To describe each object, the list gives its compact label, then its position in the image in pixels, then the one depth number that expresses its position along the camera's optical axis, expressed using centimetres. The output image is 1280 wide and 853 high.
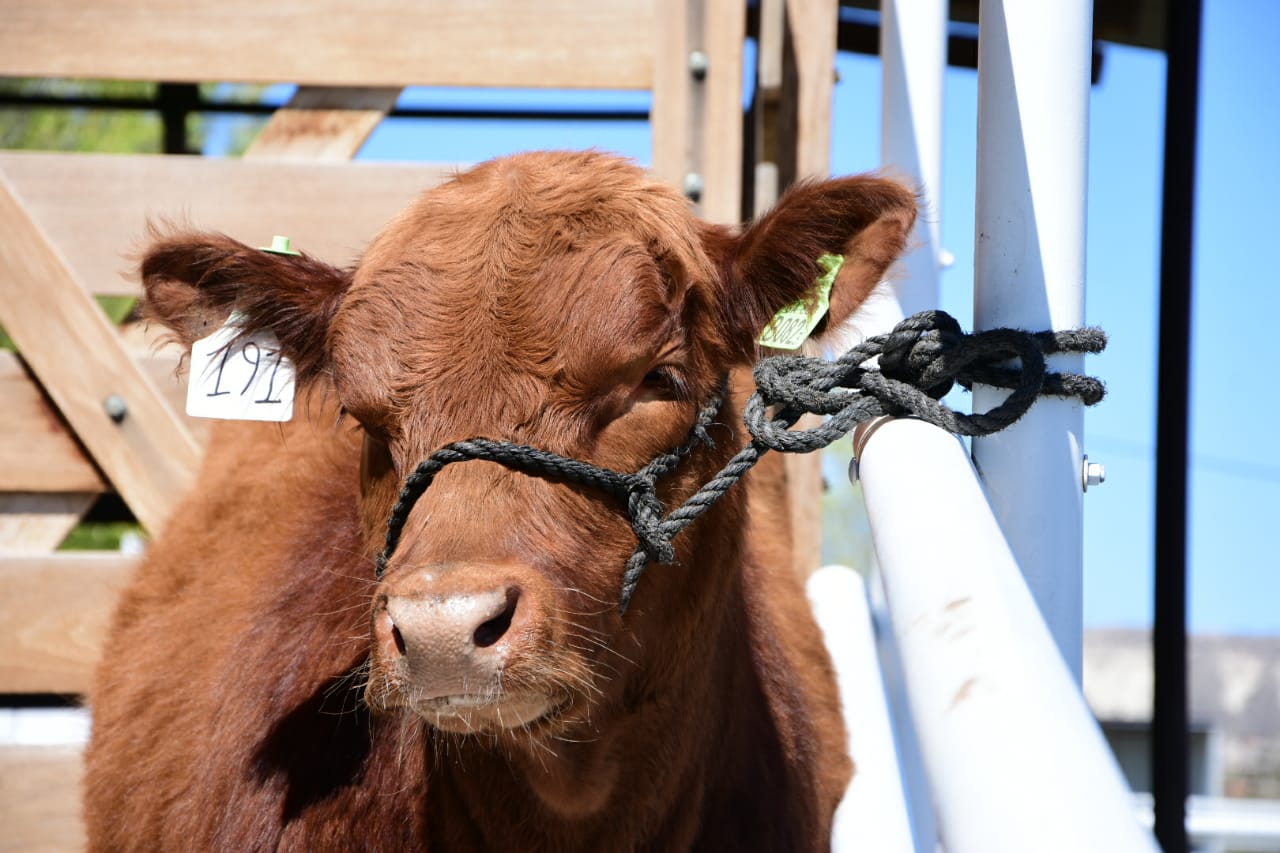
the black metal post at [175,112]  507
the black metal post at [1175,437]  292
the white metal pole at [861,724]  274
